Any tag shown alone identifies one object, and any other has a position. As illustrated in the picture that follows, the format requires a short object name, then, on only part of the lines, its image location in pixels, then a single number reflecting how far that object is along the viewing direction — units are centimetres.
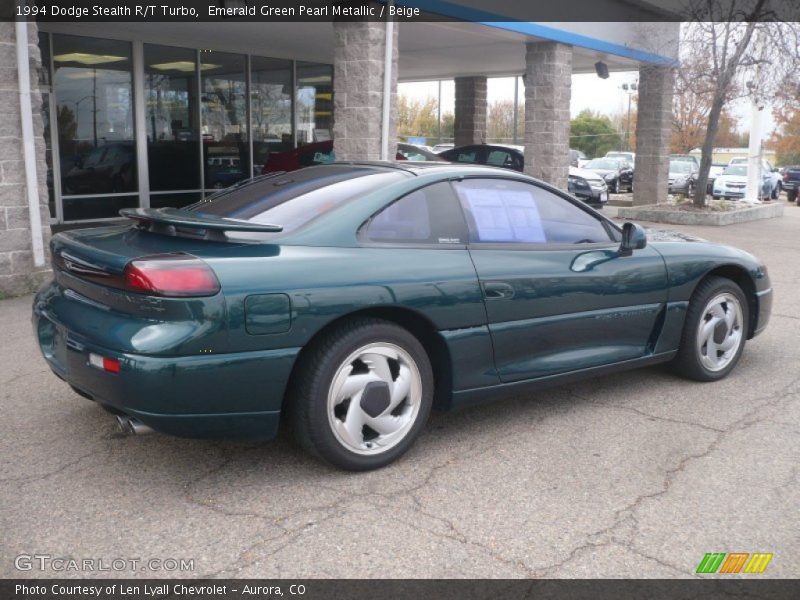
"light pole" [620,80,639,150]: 6244
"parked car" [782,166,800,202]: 3234
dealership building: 1139
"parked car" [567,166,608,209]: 1973
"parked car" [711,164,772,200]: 2871
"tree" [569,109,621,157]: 6325
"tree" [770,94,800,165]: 5593
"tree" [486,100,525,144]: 7219
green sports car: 352
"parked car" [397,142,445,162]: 1443
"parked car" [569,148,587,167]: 3232
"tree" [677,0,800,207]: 1691
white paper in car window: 453
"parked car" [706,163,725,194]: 3130
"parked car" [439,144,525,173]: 1738
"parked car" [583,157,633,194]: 3042
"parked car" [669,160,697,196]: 2850
